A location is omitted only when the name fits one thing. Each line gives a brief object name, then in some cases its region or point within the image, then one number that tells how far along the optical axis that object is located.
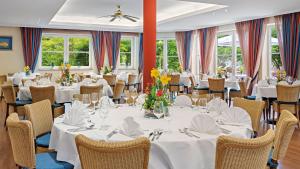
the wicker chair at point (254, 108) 3.44
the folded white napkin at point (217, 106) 3.18
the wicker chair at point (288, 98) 5.85
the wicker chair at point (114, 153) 1.80
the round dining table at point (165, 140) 2.20
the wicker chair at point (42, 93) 5.63
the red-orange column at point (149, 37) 4.91
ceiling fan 8.32
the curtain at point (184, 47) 13.45
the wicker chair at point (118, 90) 6.91
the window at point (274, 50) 9.54
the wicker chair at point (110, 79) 9.51
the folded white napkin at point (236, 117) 2.79
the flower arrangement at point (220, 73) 8.50
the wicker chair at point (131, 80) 10.48
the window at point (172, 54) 14.34
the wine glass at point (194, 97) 3.87
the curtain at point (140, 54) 13.96
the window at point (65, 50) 12.56
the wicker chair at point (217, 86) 7.80
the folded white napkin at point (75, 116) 2.73
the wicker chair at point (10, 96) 6.07
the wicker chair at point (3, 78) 10.48
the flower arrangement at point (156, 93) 2.99
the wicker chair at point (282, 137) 2.44
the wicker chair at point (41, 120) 3.18
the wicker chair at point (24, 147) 2.38
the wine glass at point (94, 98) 3.44
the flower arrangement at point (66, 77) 6.81
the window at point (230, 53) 10.93
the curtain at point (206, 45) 11.88
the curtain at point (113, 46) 13.33
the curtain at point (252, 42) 9.64
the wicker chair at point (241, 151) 1.80
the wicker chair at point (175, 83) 9.62
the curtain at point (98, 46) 13.10
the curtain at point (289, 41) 8.48
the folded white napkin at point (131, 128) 2.38
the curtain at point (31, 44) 11.82
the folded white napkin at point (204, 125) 2.42
